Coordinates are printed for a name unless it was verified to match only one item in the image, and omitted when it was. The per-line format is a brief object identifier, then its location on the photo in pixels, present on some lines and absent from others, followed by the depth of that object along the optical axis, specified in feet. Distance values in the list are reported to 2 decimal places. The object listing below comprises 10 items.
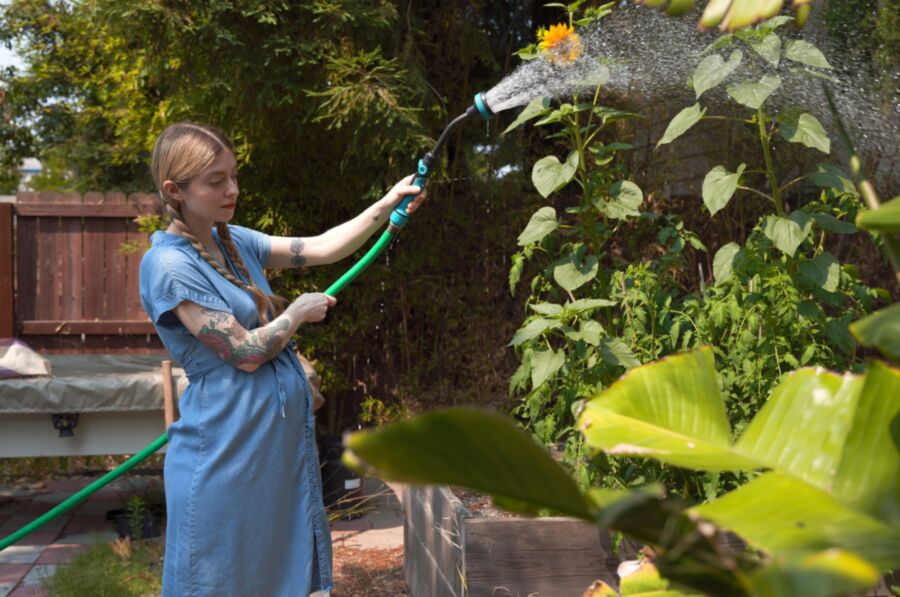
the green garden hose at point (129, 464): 9.09
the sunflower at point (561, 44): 8.34
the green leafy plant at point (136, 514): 13.61
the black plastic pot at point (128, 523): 14.06
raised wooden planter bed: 7.92
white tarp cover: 13.21
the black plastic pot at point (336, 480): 14.79
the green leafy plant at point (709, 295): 7.68
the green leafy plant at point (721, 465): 1.88
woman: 7.06
